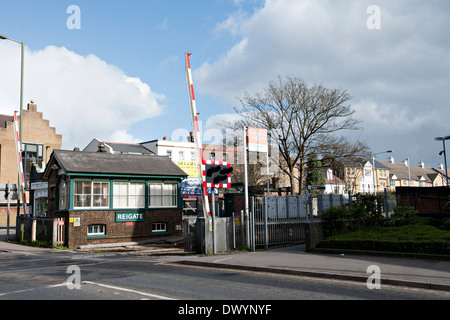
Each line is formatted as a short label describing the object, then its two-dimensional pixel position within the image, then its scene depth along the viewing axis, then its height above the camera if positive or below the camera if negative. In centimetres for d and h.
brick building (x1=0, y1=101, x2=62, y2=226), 5453 +921
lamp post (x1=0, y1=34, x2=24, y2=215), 2730 +925
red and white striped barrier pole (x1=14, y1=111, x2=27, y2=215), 2681 +278
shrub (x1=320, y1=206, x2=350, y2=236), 1612 -78
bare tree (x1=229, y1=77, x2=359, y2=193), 3092 +628
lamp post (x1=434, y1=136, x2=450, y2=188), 2627 +371
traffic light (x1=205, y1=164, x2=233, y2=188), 1616 +108
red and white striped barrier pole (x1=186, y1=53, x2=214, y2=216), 1600 +283
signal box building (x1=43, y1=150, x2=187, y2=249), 2312 +53
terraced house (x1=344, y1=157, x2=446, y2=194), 8893 +518
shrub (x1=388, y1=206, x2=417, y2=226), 1670 -76
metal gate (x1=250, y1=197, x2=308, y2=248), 1739 -87
